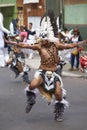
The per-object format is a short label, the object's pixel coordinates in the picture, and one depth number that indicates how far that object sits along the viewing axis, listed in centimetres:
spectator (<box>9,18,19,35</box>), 2538
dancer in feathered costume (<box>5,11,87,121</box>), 975
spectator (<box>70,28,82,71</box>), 1908
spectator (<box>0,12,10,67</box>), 1994
